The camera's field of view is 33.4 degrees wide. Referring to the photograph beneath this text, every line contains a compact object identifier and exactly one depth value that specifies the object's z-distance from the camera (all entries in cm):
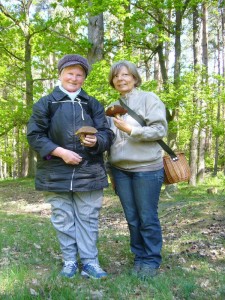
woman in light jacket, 397
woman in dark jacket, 379
